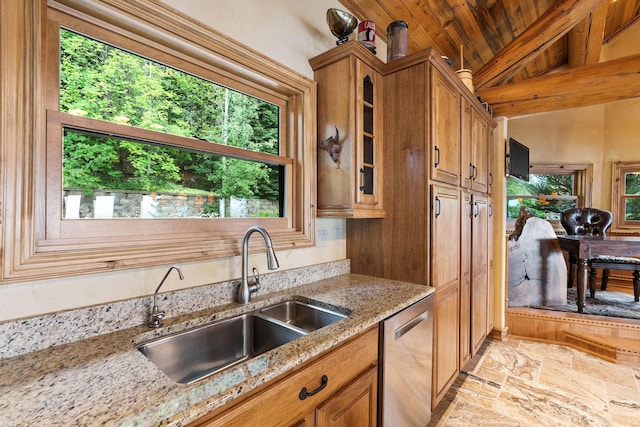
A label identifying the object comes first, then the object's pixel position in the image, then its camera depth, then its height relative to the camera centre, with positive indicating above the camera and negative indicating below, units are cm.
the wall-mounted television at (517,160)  321 +61
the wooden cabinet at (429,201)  168 +6
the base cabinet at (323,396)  78 -58
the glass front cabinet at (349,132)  162 +46
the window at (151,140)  104 +29
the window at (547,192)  491 +34
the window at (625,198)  466 +22
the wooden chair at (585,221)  383 -12
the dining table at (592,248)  287 -36
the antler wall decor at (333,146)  167 +37
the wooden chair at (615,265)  339 -63
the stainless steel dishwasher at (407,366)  129 -75
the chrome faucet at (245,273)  132 -28
